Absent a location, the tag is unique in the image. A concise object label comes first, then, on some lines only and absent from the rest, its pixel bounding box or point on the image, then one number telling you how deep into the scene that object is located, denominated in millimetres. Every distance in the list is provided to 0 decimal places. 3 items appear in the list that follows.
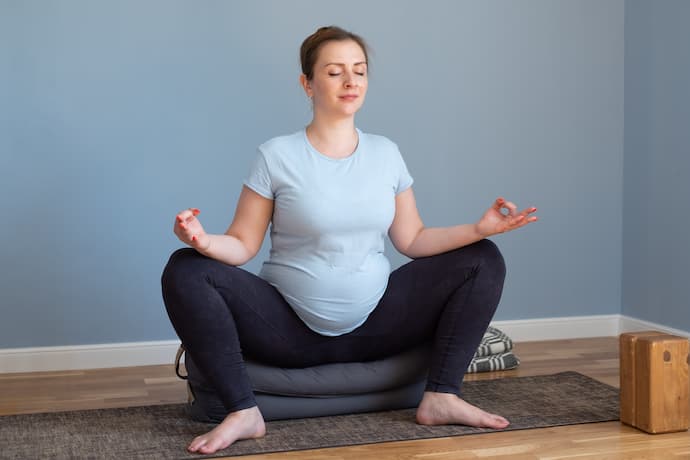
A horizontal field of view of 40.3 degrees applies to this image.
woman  2451
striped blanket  3301
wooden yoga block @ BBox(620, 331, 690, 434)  2400
